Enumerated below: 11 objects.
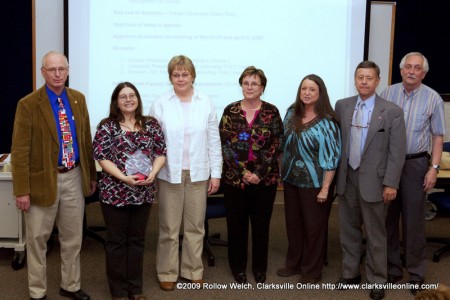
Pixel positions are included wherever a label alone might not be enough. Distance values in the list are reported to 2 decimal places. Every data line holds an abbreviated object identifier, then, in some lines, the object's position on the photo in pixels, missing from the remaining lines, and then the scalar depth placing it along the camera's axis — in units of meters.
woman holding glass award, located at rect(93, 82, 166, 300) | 3.00
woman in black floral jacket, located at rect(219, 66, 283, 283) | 3.31
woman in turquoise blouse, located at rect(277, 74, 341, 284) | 3.31
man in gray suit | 3.19
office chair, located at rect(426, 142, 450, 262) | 4.12
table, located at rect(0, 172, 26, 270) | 3.75
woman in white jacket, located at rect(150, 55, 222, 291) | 3.22
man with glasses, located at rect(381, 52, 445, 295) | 3.37
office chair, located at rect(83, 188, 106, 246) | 4.21
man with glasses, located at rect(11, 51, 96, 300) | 2.92
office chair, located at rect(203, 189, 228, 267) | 3.91
